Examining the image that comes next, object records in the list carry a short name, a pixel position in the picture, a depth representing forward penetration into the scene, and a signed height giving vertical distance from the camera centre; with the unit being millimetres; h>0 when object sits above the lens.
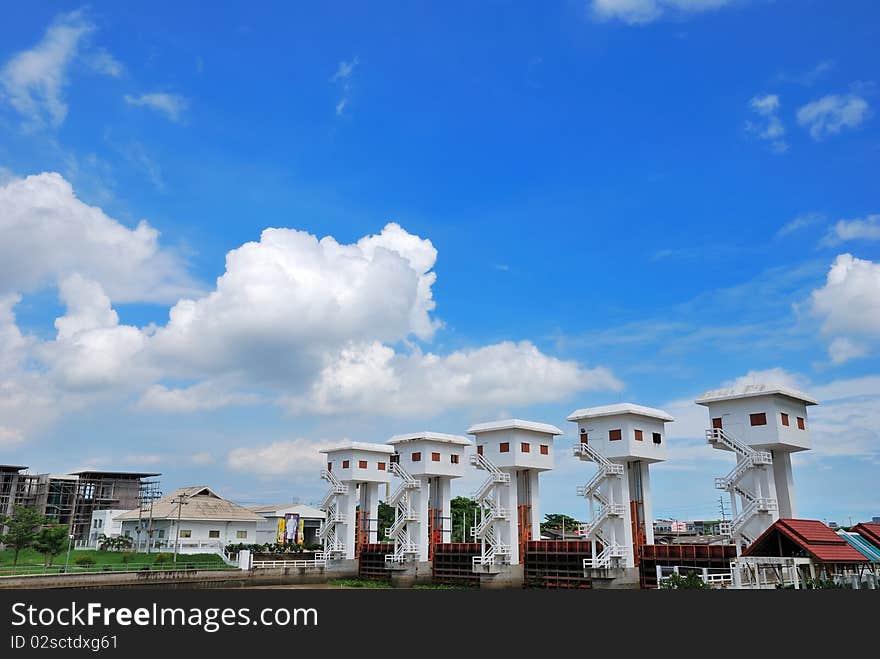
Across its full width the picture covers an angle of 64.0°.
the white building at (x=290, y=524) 78938 +1127
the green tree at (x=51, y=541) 55156 -593
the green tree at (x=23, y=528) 56594 +380
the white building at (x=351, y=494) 62438 +3538
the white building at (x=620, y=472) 43719 +3917
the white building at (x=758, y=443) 39562 +5174
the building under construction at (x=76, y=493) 85062 +4816
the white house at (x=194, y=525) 69625 +857
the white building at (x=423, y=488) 56500 +3743
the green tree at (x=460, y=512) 82375 +2637
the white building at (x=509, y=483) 49688 +3610
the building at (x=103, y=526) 76438 +783
